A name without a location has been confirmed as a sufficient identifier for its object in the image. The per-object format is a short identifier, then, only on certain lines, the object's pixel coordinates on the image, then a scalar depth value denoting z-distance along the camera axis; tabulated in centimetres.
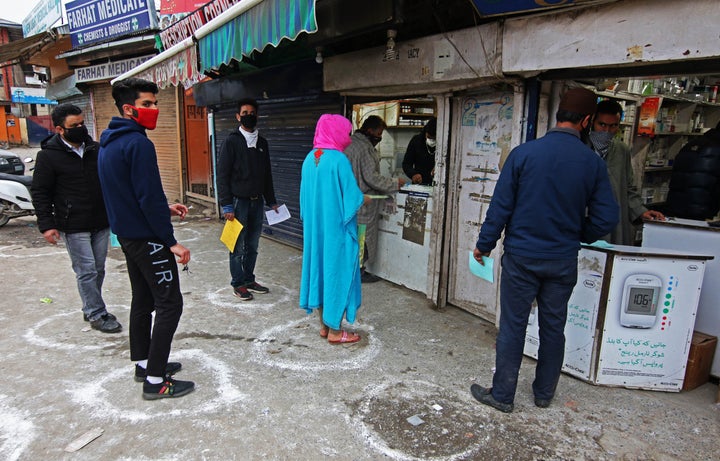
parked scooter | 805
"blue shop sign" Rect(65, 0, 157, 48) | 1038
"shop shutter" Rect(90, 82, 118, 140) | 1330
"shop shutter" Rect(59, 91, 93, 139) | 1429
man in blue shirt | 260
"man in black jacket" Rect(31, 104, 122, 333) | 371
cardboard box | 309
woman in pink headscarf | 353
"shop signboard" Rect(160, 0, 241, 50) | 616
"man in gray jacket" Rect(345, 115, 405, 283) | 491
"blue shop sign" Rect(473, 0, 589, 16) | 307
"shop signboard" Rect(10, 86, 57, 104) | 2897
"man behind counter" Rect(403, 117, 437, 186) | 545
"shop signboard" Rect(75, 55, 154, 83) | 1130
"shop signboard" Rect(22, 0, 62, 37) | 1370
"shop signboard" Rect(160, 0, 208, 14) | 886
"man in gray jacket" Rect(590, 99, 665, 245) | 371
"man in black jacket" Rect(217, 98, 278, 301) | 459
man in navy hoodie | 267
